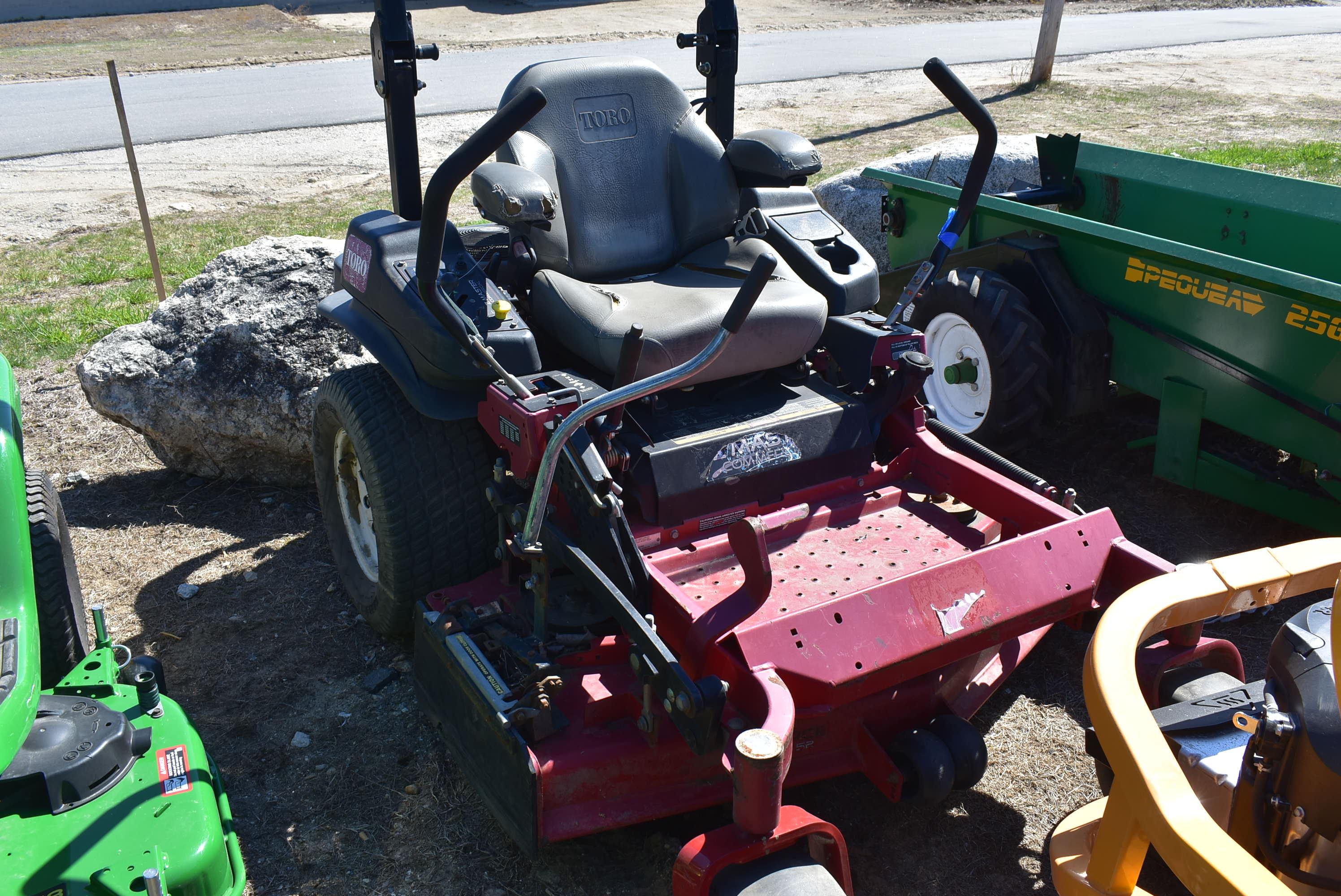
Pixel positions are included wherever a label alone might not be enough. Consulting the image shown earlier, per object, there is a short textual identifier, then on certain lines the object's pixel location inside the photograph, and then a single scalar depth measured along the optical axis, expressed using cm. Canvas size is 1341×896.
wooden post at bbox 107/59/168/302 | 520
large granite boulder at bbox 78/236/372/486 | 418
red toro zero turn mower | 238
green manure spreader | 354
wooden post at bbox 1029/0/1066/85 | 1220
